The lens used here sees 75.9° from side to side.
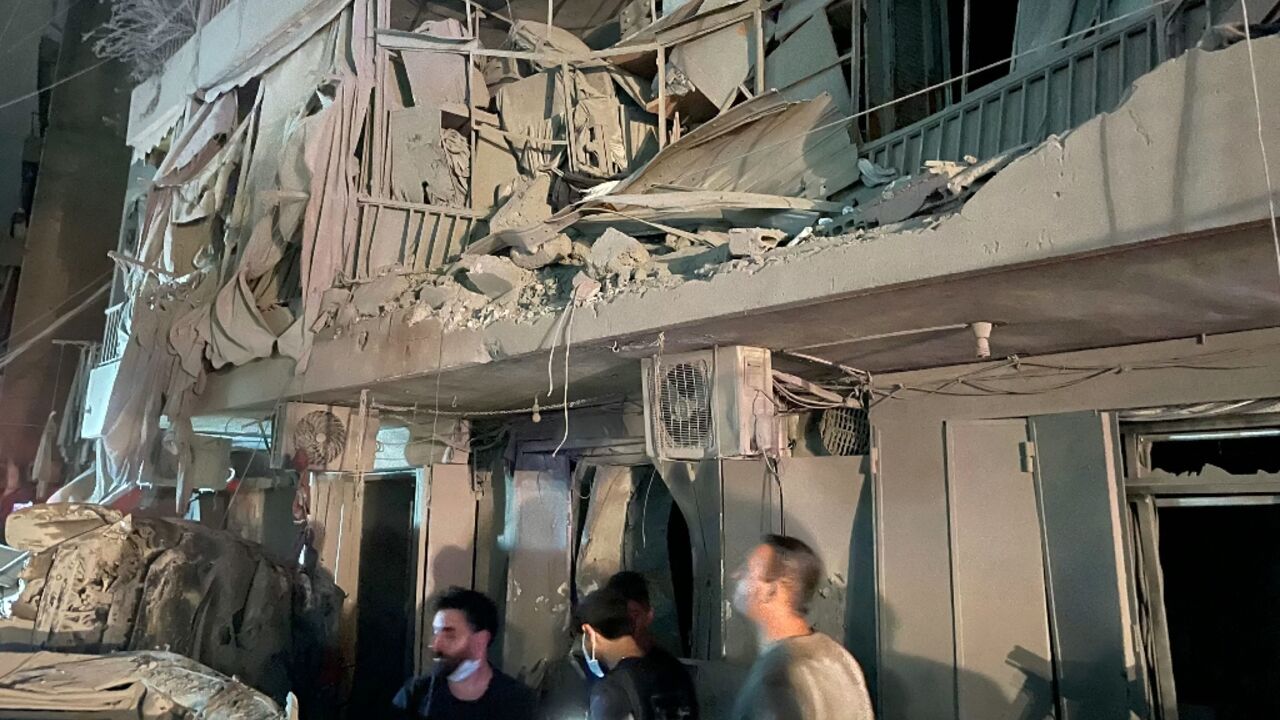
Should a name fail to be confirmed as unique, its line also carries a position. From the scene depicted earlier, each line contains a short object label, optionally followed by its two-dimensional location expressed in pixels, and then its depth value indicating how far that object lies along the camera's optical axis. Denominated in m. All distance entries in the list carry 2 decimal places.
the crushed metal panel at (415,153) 7.48
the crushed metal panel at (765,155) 6.05
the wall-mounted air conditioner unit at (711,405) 4.53
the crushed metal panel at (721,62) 7.35
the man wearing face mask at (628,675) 3.65
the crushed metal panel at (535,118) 8.06
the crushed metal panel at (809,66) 6.89
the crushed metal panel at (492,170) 7.87
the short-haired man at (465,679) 4.54
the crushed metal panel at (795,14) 7.02
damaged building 3.53
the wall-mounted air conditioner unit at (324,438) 6.66
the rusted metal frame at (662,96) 7.60
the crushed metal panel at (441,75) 7.77
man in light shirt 2.87
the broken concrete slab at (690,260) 4.52
